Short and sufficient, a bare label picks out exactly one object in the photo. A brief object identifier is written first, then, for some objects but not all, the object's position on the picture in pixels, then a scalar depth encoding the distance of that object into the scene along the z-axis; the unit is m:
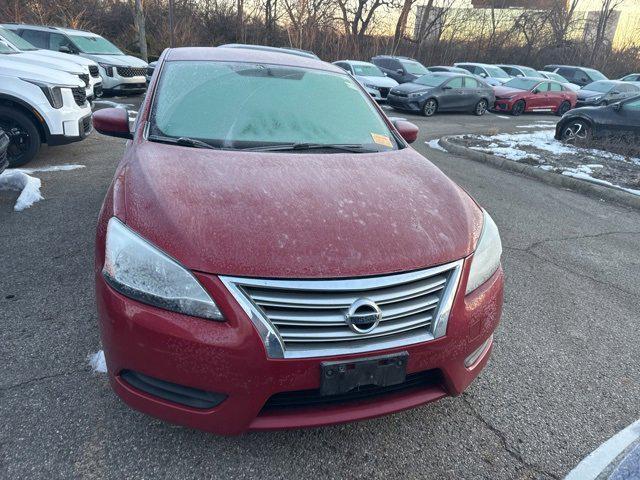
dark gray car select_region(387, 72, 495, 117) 14.07
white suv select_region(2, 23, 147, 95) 11.45
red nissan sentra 1.59
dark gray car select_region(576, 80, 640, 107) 16.73
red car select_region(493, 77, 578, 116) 16.77
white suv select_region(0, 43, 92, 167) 5.47
